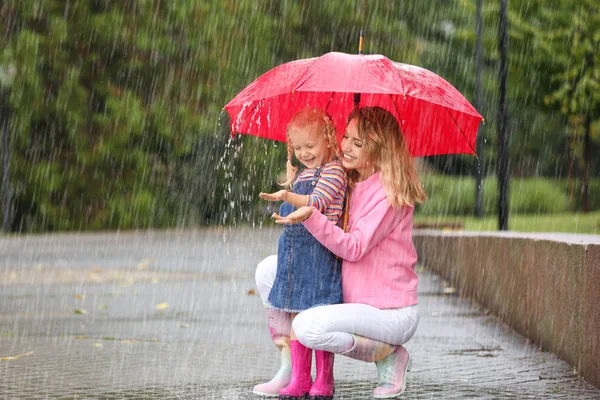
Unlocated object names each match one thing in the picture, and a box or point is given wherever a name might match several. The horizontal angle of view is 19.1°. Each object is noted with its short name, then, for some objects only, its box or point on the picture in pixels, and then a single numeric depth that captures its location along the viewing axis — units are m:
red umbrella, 8.92
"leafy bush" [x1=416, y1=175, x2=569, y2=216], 56.63
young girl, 8.89
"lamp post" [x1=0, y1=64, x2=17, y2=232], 49.16
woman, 8.76
